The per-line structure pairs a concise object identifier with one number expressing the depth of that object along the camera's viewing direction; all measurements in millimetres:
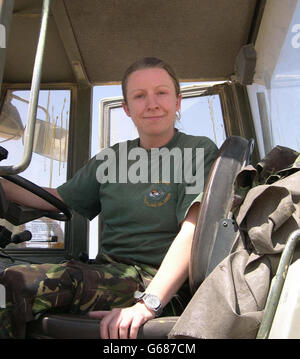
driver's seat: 1140
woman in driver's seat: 1189
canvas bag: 931
